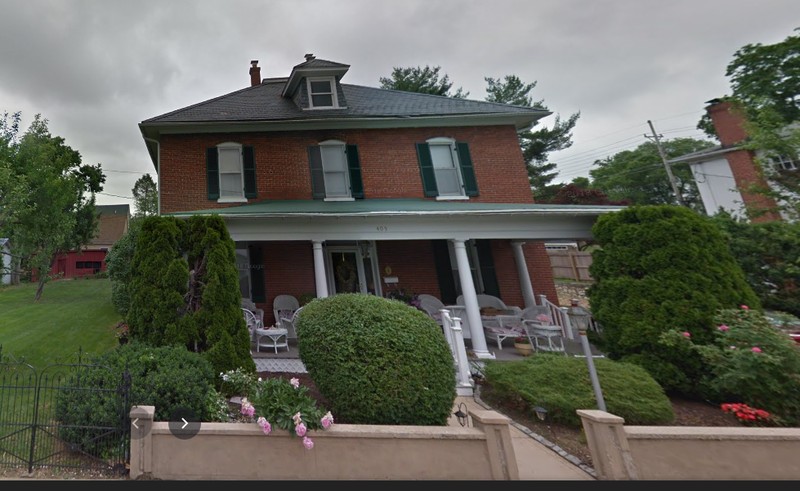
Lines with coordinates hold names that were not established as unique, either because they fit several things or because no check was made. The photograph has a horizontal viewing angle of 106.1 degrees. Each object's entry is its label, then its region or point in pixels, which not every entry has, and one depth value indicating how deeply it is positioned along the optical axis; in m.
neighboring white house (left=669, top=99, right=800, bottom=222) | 17.30
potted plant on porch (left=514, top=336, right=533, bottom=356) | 7.53
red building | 29.08
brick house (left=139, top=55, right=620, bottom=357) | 9.64
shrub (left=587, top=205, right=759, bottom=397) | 5.34
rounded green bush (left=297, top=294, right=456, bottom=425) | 3.73
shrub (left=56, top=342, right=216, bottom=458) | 3.53
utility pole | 21.94
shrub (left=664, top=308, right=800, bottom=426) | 4.06
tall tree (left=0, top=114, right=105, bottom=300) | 7.12
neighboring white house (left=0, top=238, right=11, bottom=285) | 7.43
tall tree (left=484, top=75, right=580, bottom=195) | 26.50
